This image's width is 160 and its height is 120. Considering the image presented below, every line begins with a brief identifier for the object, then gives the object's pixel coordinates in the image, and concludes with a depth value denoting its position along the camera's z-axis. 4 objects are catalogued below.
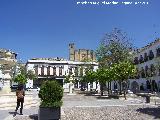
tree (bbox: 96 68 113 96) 17.43
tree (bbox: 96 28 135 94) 23.64
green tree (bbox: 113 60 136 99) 15.02
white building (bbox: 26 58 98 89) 35.34
